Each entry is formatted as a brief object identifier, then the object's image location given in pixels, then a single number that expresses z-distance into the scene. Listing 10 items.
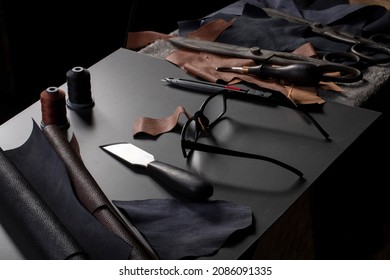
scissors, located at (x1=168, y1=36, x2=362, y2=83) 1.42
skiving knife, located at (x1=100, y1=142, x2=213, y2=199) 1.09
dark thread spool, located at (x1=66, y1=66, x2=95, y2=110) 1.31
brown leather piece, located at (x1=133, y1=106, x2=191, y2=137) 1.27
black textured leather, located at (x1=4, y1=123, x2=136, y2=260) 0.98
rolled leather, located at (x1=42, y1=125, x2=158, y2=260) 1.00
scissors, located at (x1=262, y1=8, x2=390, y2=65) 1.55
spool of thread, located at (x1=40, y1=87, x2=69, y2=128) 1.25
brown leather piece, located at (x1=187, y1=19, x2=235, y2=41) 1.66
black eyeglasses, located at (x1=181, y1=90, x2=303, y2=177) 1.16
